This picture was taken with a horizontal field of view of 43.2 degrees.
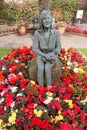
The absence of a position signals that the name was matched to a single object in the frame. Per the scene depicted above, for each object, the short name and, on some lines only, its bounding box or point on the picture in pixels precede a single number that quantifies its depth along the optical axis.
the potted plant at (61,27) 5.22
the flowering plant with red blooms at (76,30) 5.28
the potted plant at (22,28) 5.22
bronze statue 2.35
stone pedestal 2.43
